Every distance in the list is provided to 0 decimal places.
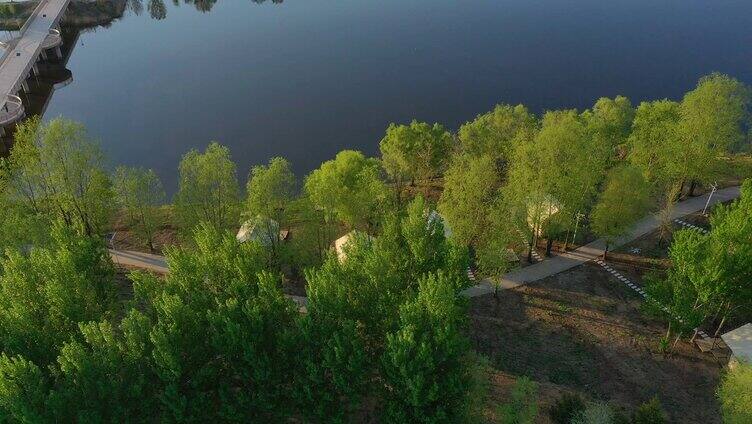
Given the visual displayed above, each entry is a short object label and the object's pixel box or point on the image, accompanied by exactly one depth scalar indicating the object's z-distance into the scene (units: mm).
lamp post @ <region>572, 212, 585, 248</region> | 41766
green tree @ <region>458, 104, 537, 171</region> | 48719
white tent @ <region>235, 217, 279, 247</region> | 37812
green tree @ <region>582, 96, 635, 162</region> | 51438
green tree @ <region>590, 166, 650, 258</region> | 38656
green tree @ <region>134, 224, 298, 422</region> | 24594
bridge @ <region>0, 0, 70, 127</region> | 62844
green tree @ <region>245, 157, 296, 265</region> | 37250
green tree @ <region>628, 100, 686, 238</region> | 44406
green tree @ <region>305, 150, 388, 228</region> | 39000
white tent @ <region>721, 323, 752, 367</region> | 30828
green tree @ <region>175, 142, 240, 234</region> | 37969
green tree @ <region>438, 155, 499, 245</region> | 37031
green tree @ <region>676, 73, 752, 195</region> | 44062
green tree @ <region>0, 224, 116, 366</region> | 25516
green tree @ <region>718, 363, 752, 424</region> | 25188
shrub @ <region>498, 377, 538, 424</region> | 25609
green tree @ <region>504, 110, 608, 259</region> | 36500
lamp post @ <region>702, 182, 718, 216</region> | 47159
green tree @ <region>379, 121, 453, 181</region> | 48844
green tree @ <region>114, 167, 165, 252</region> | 41062
